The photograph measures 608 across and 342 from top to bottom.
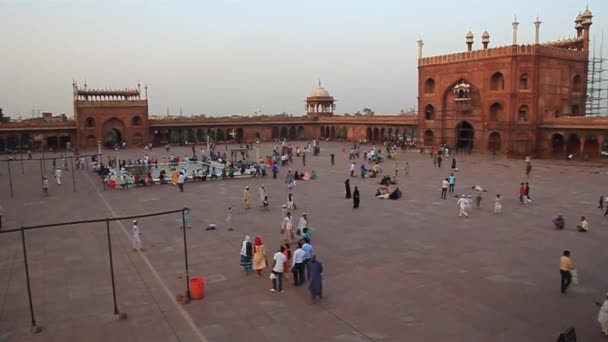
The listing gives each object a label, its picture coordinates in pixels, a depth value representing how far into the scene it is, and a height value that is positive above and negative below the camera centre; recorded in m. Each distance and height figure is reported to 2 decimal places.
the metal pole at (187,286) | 9.49 -3.12
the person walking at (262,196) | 18.55 -2.61
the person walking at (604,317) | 7.57 -3.11
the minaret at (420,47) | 46.91 +7.41
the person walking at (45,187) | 22.83 -2.55
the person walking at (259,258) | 10.66 -2.89
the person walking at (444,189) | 20.25 -2.76
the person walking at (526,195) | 18.96 -2.93
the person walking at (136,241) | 12.75 -2.94
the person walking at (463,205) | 16.73 -2.87
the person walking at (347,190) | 20.58 -2.77
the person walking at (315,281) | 9.05 -2.91
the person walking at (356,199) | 18.47 -2.82
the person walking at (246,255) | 10.90 -2.88
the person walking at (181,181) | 23.17 -2.47
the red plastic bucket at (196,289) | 9.45 -3.11
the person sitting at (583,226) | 14.38 -3.18
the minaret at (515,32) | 38.12 +7.06
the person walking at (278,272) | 9.74 -2.93
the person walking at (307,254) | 10.27 -2.72
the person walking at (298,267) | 10.09 -2.95
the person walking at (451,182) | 21.44 -2.61
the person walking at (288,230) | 13.08 -2.83
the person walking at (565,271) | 9.37 -2.93
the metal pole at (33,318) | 8.21 -3.16
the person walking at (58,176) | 25.72 -2.30
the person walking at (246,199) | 18.31 -2.71
